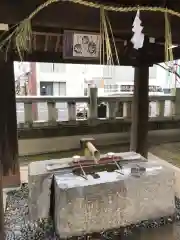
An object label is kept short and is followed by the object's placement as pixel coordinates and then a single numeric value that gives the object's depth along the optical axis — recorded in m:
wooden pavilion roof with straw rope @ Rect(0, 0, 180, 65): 1.49
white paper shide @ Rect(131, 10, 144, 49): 1.28
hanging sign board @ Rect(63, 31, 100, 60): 2.04
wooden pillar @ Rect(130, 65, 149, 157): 3.56
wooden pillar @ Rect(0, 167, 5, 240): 1.81
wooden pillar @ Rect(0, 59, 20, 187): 2.84
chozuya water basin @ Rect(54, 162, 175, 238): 1.94
